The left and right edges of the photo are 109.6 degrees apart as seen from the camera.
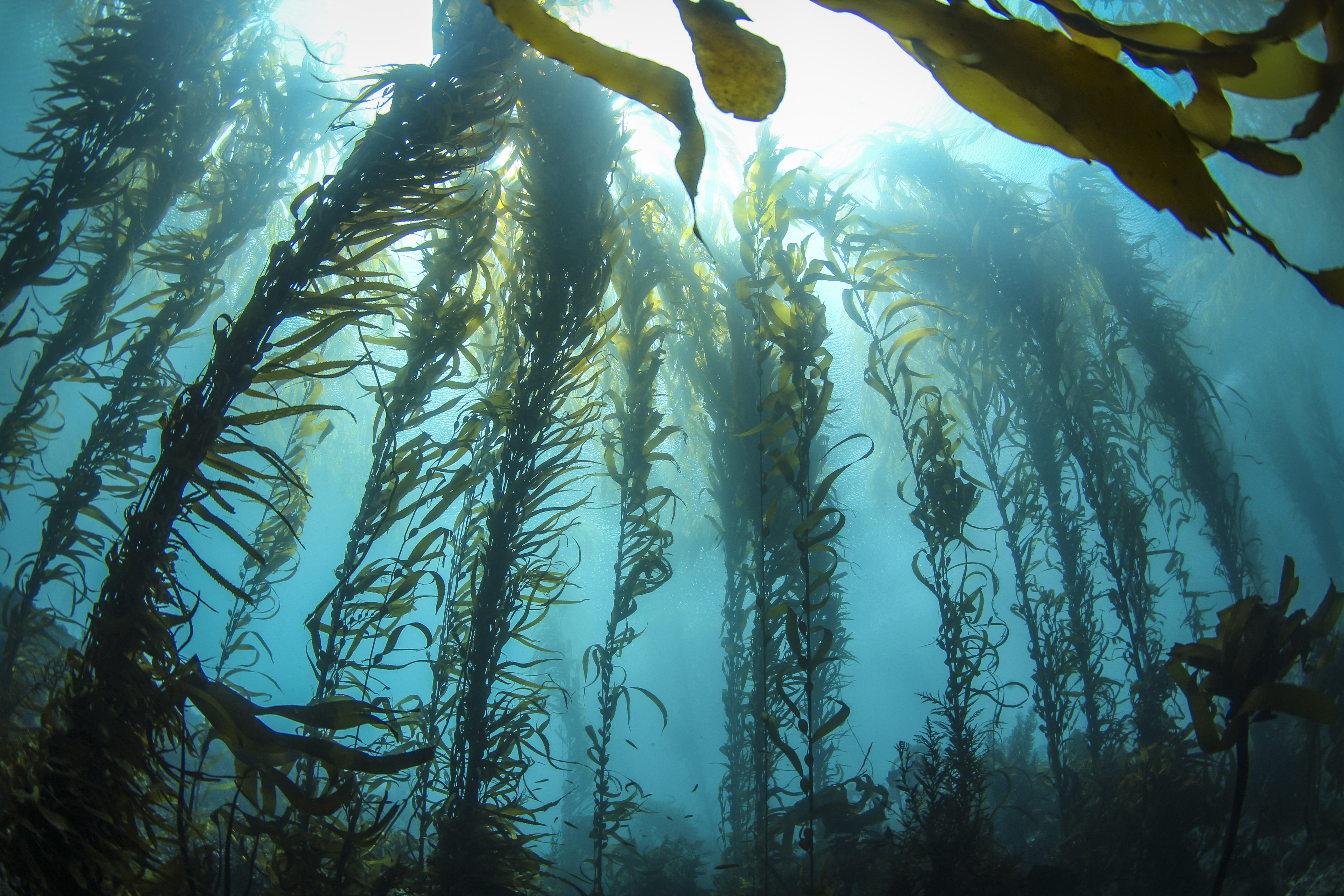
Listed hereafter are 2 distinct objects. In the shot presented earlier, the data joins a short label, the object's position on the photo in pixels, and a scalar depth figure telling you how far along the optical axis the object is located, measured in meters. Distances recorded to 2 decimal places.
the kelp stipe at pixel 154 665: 1.13
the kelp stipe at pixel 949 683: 2.41
